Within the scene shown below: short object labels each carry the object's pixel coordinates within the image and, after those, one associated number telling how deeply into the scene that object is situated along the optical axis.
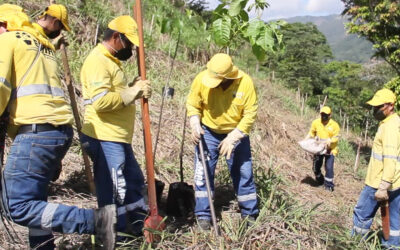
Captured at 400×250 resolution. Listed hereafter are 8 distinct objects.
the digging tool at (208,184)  2.98
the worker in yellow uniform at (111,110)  2.66
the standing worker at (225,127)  3.21
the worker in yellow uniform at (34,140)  2.24
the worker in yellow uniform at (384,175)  3.52
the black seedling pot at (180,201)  3.58
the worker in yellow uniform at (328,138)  6.57
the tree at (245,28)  3.07
